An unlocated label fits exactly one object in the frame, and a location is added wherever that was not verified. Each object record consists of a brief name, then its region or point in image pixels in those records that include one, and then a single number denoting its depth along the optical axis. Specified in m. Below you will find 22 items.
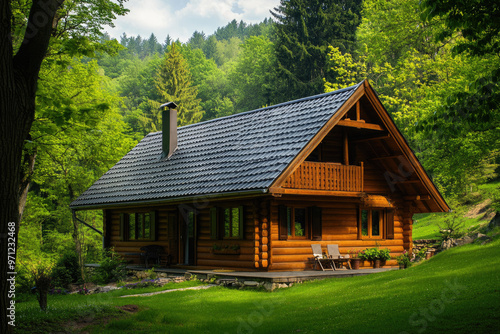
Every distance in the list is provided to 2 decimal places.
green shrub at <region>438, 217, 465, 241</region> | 24.88
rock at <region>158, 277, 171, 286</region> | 18.21
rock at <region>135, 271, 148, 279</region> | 20.81
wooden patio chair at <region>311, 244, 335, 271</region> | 19.23
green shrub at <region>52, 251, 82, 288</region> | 21.86
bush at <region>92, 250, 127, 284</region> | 21.00
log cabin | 18.31
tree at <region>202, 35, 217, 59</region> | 124.19
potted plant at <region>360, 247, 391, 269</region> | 20.98
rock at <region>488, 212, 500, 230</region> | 20.79
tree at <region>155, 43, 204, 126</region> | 61.59
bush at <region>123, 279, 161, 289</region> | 18.27
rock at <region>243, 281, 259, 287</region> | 16.50
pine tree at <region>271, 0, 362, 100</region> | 52.91
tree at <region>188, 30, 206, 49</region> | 127.96
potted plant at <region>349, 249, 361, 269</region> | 20.13
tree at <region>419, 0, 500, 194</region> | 10.01
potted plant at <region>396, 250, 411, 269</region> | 18.50
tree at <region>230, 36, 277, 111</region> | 63.09
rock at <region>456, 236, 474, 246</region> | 19.91
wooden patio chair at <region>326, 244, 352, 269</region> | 19.51
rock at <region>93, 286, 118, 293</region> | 18.09
